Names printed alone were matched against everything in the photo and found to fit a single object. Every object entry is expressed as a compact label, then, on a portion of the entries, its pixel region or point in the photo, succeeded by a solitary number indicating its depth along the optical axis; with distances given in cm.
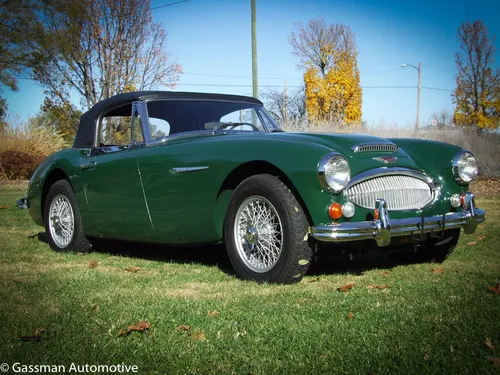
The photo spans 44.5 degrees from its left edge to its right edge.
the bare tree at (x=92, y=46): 2219
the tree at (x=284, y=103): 3976
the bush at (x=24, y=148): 1903
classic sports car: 415
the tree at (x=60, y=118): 2331
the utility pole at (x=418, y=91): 4081
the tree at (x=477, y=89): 3139
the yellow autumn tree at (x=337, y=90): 3350
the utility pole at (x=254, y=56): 1742
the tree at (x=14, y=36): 2367
